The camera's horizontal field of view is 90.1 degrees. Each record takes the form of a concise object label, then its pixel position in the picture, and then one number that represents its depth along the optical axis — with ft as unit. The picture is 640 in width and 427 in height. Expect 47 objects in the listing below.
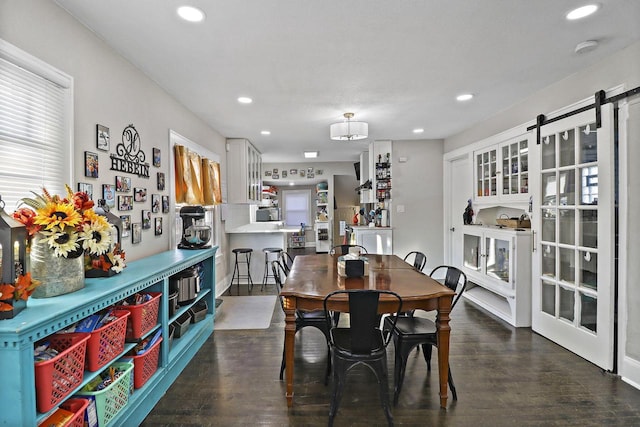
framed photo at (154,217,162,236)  9.90
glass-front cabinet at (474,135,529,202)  12.14
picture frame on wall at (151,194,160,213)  9.74
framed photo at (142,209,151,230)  9.18
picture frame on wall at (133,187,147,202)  8.82
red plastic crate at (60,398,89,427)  4.69
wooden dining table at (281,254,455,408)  6.93
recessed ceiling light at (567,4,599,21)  6.27
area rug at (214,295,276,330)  11.81
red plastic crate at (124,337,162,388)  6.54
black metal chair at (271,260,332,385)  8.18
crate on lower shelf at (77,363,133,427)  5.25
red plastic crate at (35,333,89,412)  4.21
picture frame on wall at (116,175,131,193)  8.00
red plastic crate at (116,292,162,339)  6.46
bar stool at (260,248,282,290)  17.39
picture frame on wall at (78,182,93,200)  6.68
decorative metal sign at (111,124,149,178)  8.03
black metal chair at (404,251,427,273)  10.46
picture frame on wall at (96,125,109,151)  7.29
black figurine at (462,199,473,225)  15.51
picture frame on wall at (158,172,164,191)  10.22
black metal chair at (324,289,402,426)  6.25
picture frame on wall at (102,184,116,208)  7.48
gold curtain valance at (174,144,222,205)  11.51
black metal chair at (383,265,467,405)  7.21
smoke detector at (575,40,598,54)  7.59
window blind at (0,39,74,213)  5.24
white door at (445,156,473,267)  16.84
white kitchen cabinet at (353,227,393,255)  18.63
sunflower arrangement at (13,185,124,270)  4.74
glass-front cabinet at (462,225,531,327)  11.57
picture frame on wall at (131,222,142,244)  8.58
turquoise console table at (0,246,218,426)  3.90
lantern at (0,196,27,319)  4.14
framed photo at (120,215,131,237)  8.14
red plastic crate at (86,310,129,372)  5.26
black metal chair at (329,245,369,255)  12.95
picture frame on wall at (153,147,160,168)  9.92
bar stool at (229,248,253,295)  16.88
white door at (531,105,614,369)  8.43
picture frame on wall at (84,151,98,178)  6.88
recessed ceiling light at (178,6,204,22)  6.19
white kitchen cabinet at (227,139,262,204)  17.75
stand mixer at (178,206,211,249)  10.64
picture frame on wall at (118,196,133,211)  8.09
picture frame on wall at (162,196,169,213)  10.43
